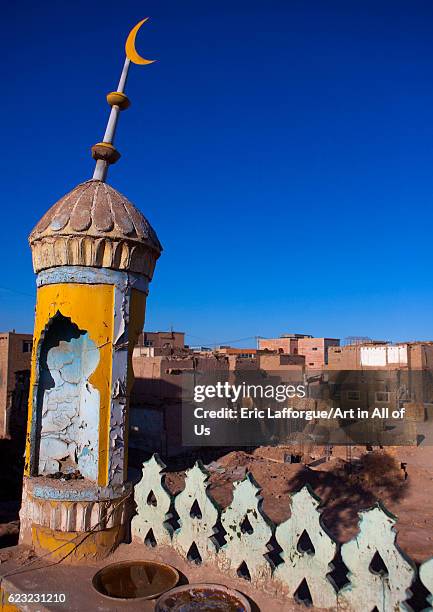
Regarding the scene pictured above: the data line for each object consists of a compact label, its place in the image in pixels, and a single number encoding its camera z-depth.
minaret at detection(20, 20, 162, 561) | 3.97
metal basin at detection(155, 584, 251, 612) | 3.16
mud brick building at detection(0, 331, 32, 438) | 22.88
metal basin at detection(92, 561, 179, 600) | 3.45
